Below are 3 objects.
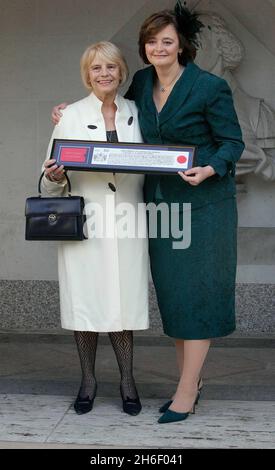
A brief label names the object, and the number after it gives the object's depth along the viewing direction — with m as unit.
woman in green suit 4.58
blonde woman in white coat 4.69
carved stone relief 6.91
